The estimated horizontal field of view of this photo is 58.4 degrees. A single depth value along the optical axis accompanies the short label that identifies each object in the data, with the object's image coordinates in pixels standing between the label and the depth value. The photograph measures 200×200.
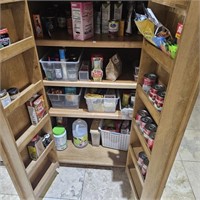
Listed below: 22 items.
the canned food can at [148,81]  0.91
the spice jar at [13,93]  0.84
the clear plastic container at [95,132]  1.37
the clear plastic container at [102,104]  1.17
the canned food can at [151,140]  0.88
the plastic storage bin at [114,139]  1.34
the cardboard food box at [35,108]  1.00
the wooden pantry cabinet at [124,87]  0.59
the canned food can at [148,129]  0.92
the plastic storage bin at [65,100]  1.20
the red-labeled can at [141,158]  1.06
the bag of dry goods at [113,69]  1.08
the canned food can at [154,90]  0.82
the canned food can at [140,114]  1.04
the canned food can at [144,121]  0.98
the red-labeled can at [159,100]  0.77
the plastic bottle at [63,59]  1.04
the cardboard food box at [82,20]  0.89
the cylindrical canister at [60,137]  1.35
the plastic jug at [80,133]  1.40
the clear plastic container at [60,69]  1.04
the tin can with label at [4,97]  0.78
